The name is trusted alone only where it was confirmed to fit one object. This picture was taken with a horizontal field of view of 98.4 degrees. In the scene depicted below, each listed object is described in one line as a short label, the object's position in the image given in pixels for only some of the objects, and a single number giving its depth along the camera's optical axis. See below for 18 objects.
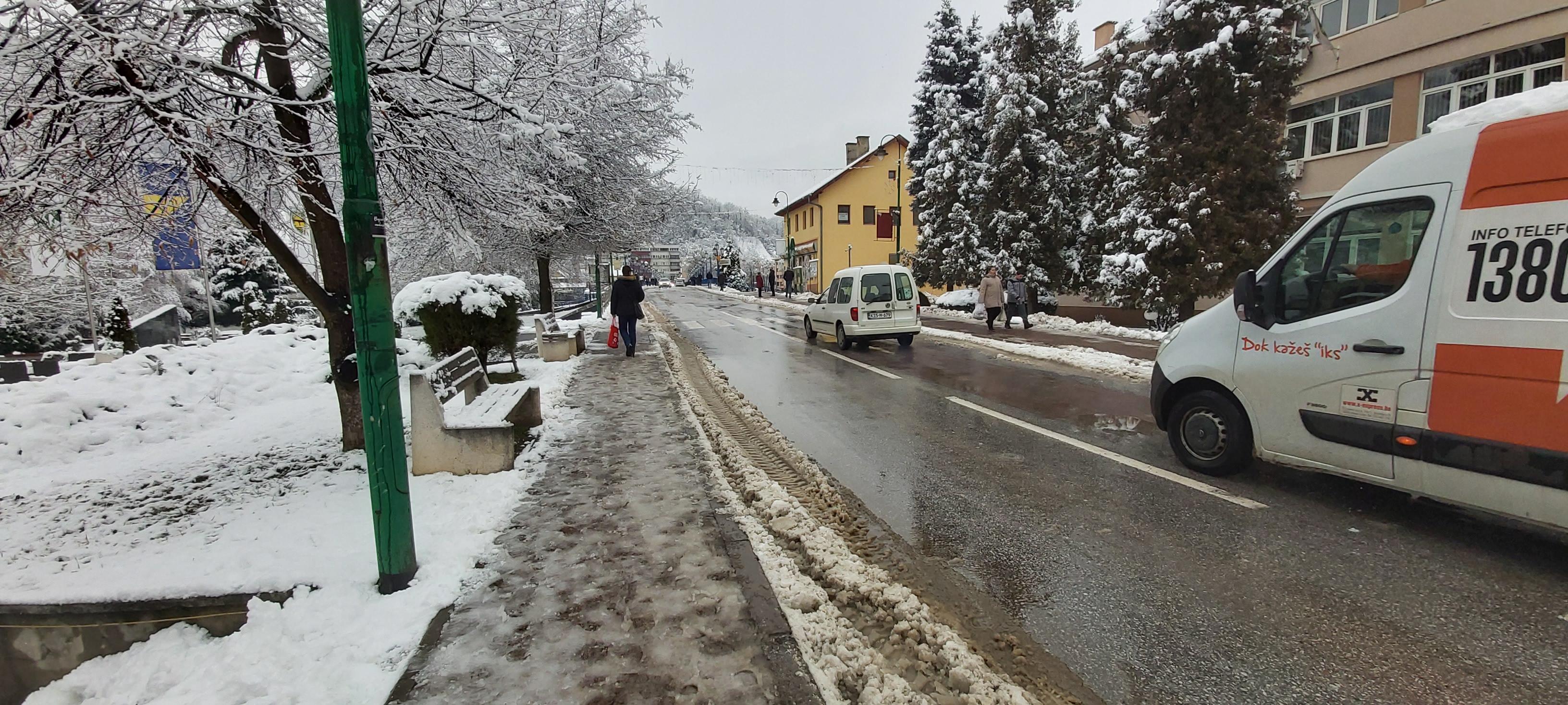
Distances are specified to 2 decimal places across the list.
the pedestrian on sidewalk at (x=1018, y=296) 19.06
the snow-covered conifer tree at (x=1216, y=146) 15.88
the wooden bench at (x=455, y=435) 5.40
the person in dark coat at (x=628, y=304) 13.43
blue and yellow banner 4.98
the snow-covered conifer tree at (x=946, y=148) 26.70
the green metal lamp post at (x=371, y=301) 3.15
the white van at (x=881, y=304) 14.83
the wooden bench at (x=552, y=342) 13.04
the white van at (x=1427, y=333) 3.57
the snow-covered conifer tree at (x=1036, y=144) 22.91
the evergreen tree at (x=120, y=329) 15.01
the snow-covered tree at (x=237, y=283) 27.56
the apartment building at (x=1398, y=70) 15.55
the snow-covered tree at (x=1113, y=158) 18.05
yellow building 49.66
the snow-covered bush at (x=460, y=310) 10.10
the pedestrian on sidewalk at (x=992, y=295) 17.64
